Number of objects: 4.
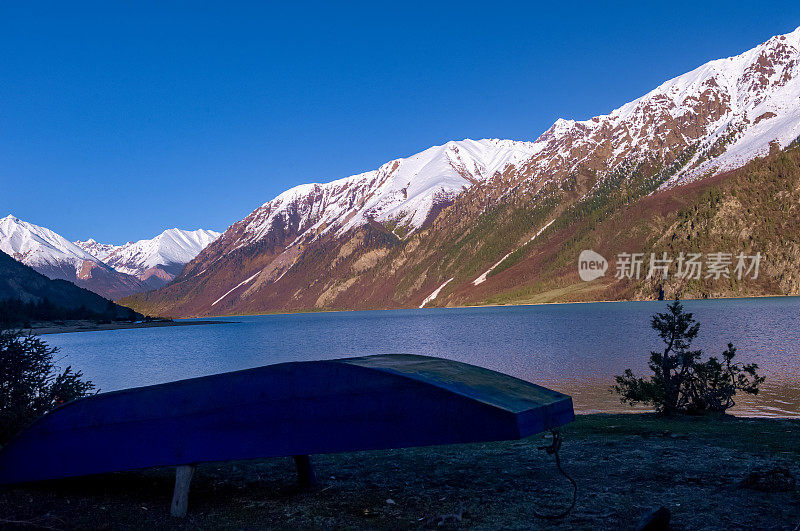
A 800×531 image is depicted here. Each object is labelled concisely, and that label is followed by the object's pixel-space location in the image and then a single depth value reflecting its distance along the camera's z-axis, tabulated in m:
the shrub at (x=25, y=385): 12.47
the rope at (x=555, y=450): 7.73
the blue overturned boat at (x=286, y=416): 7.47
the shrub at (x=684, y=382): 19.12
